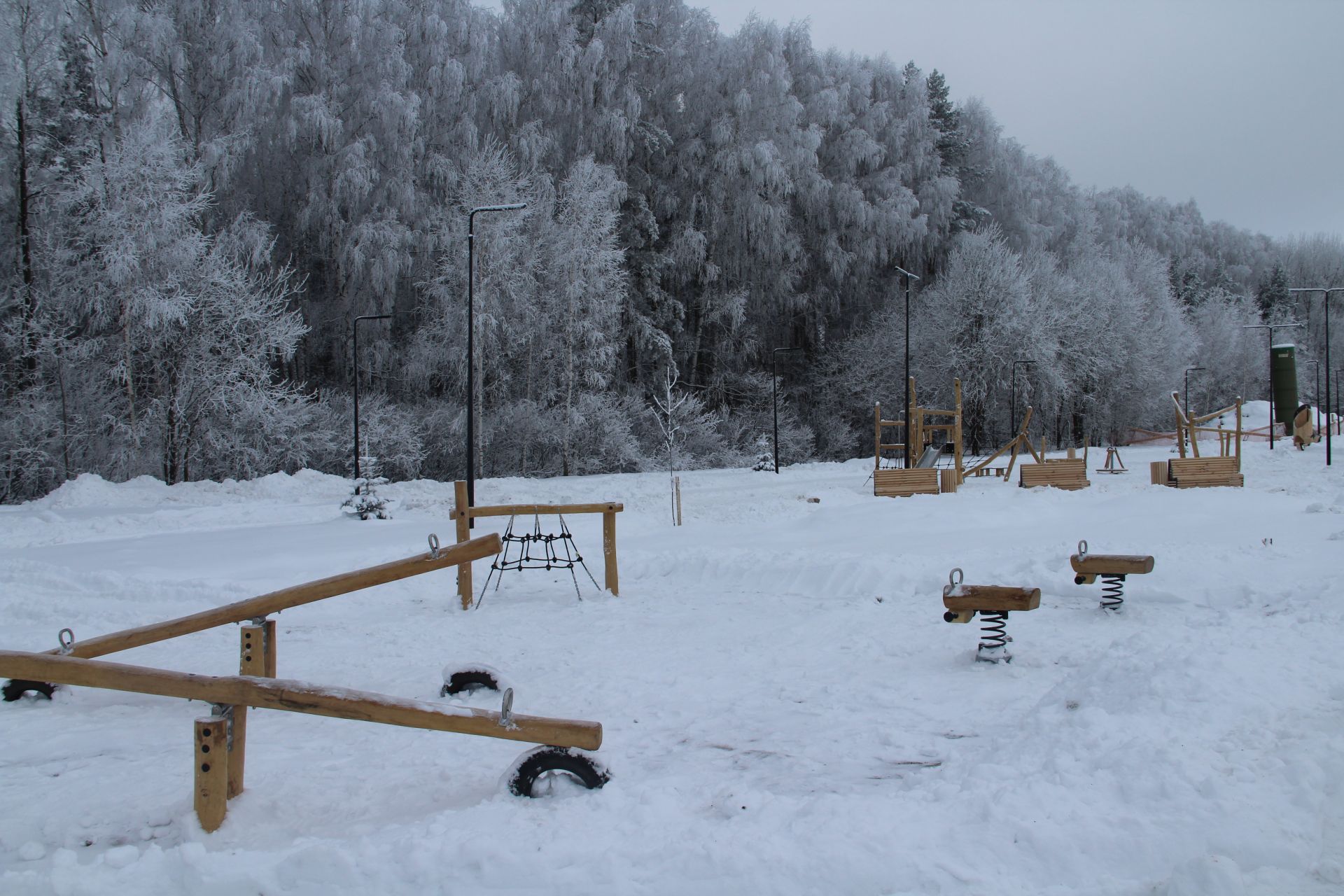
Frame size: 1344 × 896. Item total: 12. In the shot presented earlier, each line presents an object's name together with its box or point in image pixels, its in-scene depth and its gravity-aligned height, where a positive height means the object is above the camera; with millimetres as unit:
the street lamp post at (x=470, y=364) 17797 +1812
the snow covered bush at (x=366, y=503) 17438 -1019
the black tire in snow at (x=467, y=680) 5371 -1427
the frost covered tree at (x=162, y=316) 22438 +3708
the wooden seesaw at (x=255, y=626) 5055 -1063
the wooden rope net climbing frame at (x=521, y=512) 8469 -652
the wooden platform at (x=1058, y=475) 20125 -533
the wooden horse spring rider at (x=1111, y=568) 7125 -977
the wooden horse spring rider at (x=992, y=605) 5949 -1066
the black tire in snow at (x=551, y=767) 3758 -1379
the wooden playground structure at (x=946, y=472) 18578 -445
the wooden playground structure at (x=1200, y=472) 19516 -448
